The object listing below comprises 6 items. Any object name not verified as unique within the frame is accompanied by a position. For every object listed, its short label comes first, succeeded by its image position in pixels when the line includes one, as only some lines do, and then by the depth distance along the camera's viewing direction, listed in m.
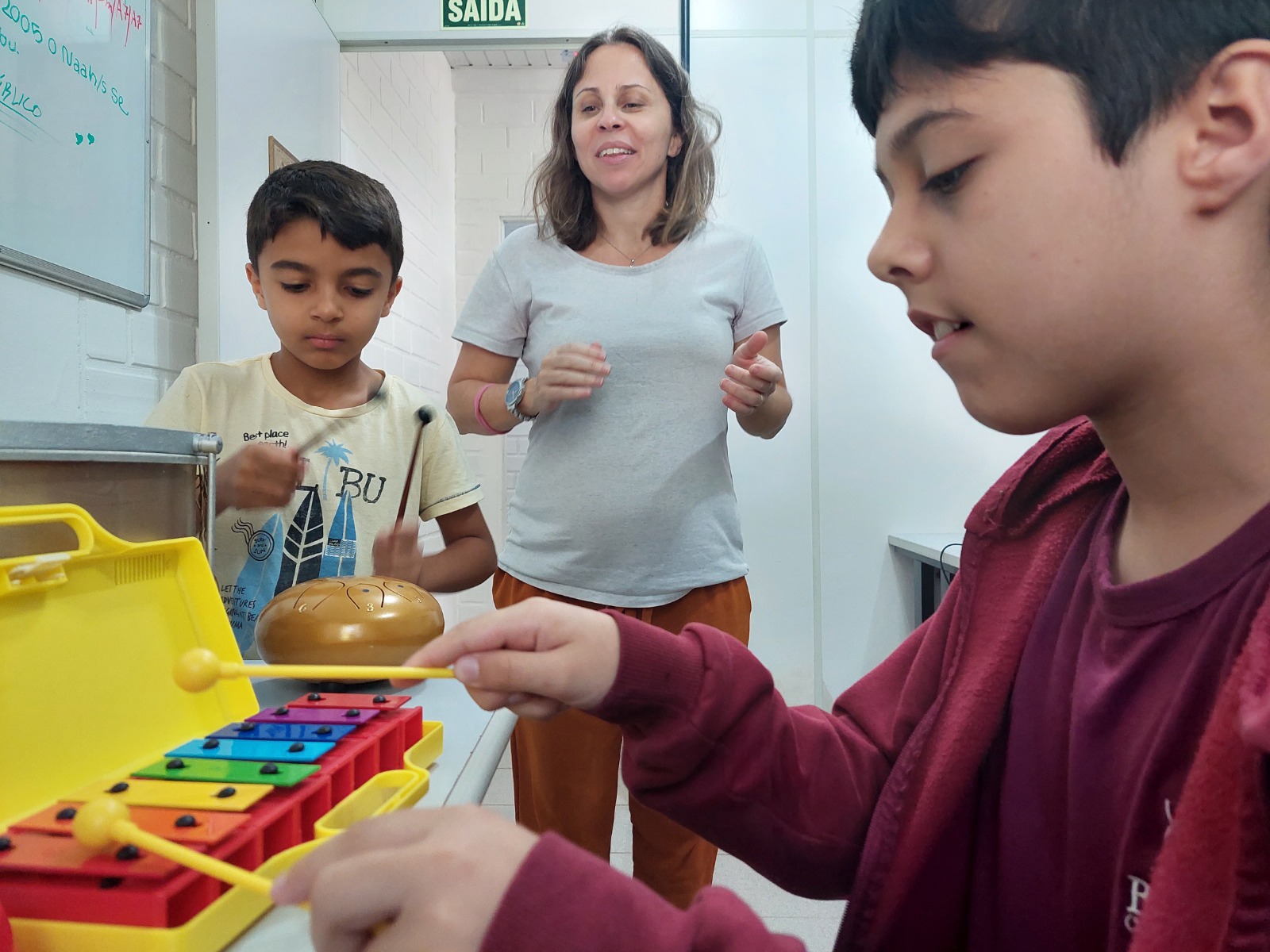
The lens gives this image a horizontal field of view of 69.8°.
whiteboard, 1.28
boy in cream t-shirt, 1.25
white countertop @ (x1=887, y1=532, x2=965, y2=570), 2.08
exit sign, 2.47
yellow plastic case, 0.44
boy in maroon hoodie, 0.47
